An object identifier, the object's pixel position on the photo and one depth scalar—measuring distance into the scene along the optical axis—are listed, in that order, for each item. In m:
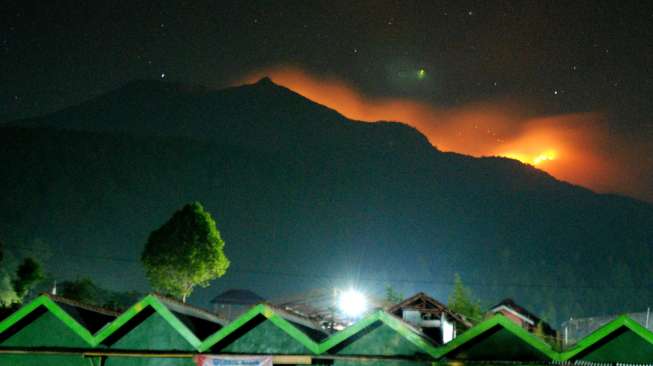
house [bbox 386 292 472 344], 39.56
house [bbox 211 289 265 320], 71.44
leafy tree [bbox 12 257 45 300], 65.25
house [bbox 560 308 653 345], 40.60
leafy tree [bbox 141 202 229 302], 51.88
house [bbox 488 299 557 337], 60.55
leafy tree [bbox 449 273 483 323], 70.47
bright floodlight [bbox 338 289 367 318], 45.00
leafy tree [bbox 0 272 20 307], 60.16
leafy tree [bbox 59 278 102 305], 68.13
